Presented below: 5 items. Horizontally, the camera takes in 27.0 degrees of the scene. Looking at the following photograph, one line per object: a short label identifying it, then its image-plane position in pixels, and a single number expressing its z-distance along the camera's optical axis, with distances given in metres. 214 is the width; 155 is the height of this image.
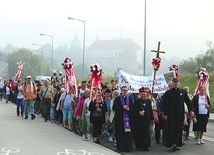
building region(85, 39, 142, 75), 178.00
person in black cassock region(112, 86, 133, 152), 11.19
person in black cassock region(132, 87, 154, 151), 11.29
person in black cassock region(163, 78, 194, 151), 11.22
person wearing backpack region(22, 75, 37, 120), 18.09
